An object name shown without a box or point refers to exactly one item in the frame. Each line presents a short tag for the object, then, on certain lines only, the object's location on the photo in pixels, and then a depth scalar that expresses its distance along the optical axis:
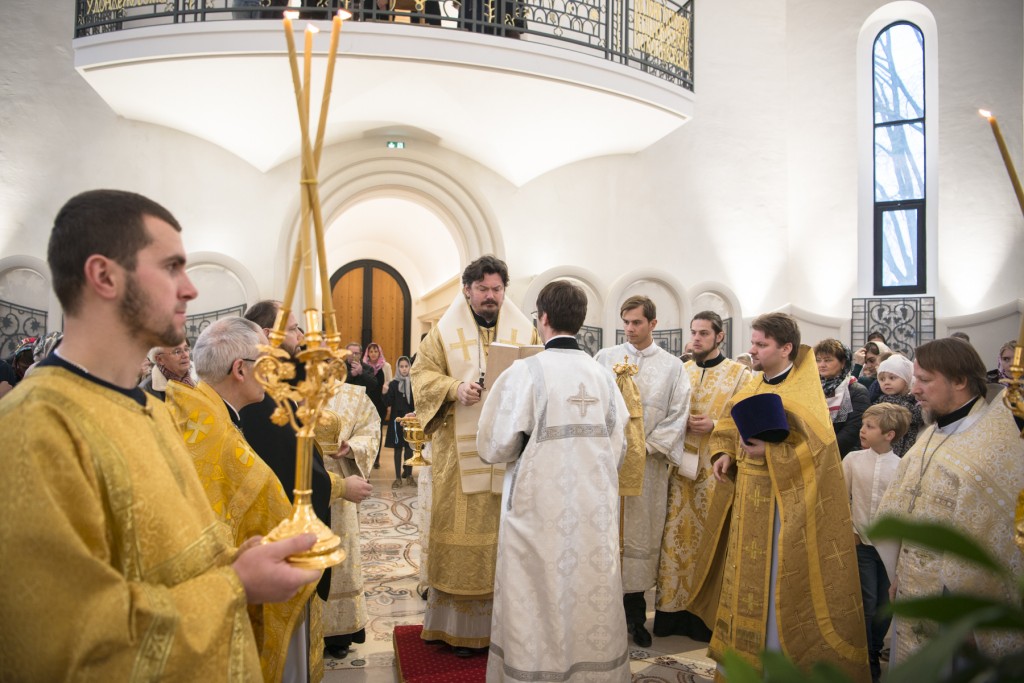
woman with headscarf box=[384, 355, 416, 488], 9.88
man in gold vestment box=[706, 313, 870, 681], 3.45
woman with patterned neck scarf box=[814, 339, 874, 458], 5.27
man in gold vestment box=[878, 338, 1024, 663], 2.77
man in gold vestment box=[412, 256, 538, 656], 4.01
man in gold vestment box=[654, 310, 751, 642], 4.69
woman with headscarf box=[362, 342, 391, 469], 11.09
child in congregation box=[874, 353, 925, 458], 4.68
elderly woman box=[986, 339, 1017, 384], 5.67
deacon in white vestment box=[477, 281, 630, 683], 3.16
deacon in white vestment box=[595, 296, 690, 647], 4.66
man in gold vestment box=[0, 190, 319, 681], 1.30
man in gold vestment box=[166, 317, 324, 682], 2.31
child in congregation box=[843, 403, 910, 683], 4.04
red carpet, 3.74
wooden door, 18.22
